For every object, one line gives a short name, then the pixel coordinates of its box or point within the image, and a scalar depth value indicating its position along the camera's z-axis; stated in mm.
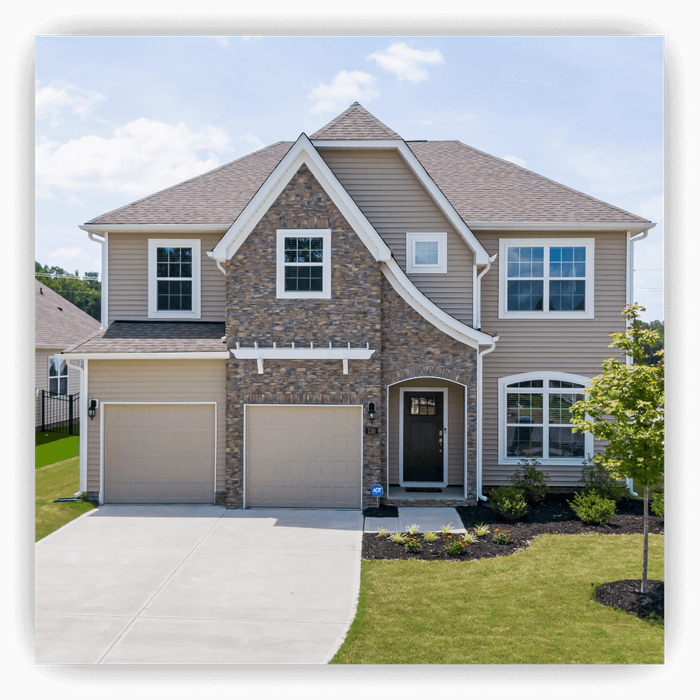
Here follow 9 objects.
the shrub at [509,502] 10539
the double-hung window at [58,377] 22750
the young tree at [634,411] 7062
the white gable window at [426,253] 12656
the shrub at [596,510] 10391
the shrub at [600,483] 11453
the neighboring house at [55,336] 21422
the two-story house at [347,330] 11320
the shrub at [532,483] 11773
